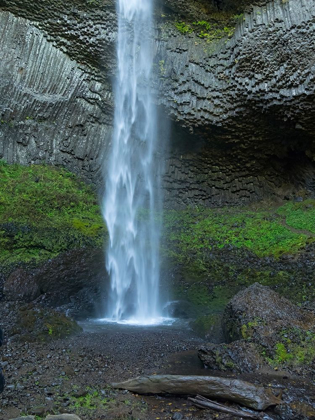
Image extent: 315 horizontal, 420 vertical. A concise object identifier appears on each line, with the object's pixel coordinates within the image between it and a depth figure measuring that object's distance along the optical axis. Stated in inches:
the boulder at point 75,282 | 402.3
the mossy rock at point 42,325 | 279.9
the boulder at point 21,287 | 376.2
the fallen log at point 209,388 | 179.8
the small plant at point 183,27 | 642.8
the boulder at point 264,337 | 227.9
